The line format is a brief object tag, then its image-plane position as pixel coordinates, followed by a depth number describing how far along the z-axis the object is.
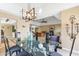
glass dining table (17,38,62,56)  0.79
